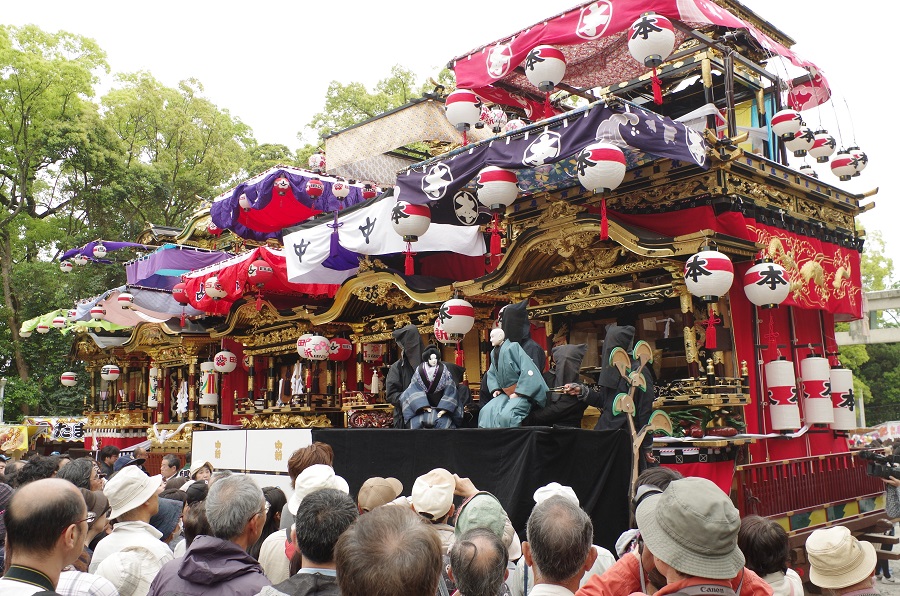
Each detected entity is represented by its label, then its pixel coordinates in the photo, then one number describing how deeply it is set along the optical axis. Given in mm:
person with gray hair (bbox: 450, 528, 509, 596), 2658
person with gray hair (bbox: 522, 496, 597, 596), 2779
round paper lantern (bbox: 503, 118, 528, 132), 11541
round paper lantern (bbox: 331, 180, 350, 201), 12758
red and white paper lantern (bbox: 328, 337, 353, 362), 13719
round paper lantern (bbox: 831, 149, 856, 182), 10195
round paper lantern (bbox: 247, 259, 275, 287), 12852
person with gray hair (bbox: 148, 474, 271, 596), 2871
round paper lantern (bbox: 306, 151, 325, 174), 15410
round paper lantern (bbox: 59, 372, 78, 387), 22734
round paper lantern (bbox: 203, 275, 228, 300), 13719
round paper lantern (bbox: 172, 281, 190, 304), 14836
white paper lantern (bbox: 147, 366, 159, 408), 19500
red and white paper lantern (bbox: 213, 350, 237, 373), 16594
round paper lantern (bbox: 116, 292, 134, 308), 16927
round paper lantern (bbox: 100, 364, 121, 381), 20531
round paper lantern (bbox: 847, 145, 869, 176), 10188
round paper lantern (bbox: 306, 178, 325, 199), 12633
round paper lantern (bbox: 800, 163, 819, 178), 10807
